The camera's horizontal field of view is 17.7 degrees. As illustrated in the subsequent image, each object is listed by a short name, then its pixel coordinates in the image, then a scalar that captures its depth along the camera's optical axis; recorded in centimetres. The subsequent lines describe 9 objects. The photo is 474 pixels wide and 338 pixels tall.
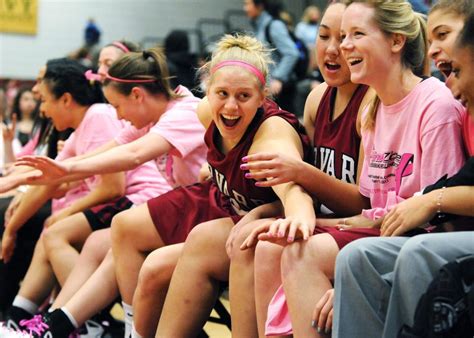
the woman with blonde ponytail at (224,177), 516
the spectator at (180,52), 1320
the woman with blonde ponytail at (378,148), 419
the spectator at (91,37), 2234
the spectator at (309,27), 1905
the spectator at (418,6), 691
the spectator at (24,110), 1305
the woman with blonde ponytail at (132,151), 635
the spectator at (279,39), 1339
